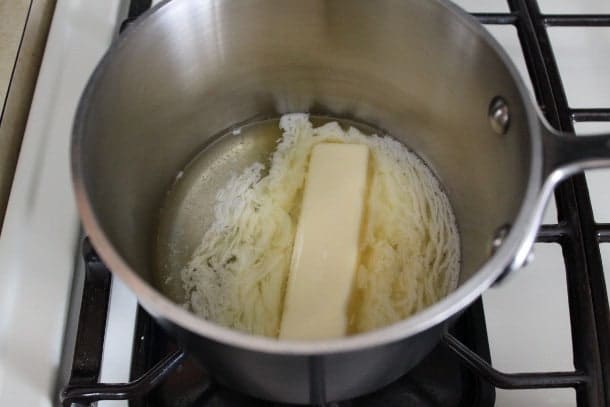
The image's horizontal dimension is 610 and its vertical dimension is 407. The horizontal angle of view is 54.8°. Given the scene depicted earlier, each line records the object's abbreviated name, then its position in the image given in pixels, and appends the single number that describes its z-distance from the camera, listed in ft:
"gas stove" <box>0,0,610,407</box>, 1.55
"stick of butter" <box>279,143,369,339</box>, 1.75
